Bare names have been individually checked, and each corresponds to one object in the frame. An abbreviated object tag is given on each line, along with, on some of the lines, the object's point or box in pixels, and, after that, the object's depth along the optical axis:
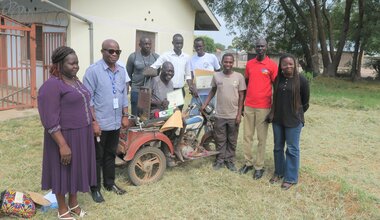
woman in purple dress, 2.99
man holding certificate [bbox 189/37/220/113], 5.34
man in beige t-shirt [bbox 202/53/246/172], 4.72
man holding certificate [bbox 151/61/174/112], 4.49
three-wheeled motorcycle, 4.25
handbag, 3.43
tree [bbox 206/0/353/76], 19.80
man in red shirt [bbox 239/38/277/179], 4.55
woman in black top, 4.20
